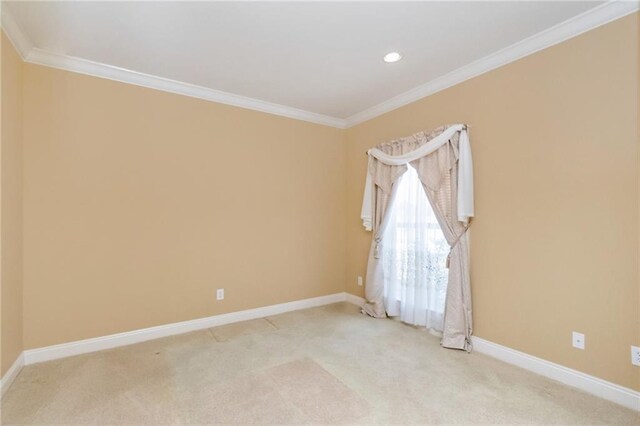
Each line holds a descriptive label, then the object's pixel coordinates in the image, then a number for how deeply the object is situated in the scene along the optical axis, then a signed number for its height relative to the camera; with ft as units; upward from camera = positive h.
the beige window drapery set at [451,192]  9.17 +0.58
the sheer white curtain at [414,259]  10.23 -1.73
